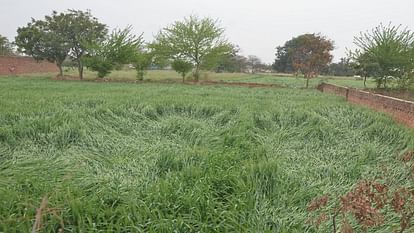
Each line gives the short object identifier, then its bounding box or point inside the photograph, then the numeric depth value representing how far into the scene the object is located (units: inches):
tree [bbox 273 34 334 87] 971.3
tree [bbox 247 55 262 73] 2545.8
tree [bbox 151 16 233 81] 968.9
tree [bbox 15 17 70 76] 918.9
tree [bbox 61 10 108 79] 943.0
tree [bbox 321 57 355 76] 2093.5
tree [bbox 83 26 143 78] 901.8
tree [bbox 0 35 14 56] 1509.4
